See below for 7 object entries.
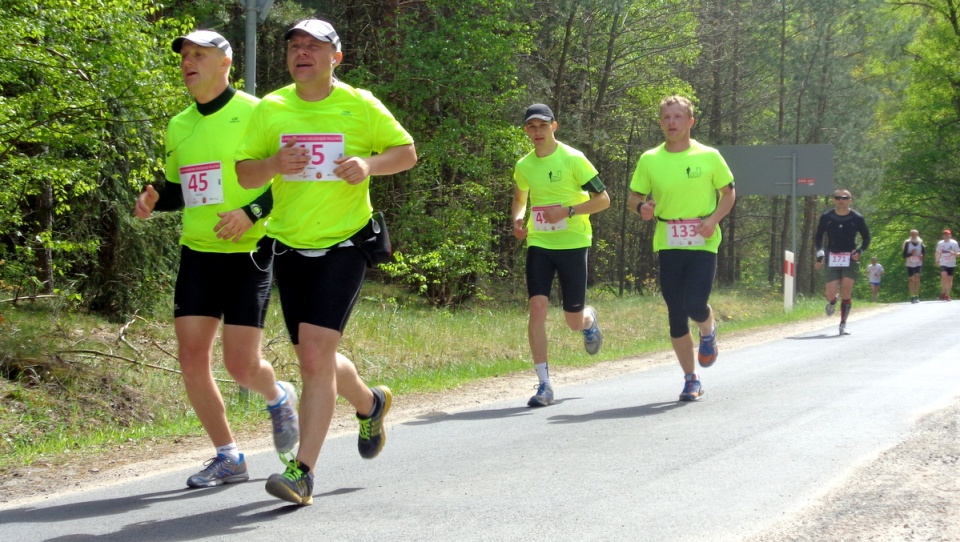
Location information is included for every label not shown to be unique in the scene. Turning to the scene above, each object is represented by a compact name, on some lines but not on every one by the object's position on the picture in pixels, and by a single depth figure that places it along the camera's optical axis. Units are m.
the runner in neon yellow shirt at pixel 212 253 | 5.23
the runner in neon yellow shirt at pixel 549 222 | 8.53
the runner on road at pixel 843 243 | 16.11
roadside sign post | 24.83
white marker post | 22.45
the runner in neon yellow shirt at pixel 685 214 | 8.33
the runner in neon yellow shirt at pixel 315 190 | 4.67
